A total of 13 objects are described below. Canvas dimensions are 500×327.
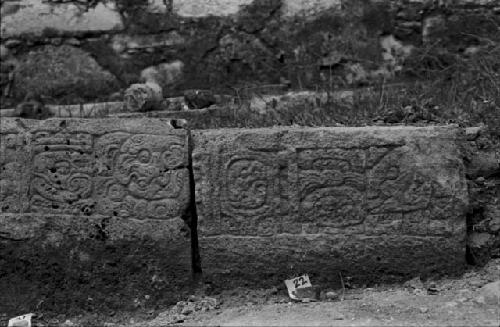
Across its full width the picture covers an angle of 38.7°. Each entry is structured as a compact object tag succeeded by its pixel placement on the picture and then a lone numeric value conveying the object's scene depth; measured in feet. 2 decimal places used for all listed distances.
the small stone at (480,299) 9.22
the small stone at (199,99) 13.11
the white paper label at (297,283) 10.11
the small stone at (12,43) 14.79
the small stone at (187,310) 9.98
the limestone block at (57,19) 14.58
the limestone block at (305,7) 14.10
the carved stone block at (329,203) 9.93
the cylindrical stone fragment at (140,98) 12.84
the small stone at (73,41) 14.61
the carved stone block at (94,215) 10.35
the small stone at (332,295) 9.95
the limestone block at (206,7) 14.25
